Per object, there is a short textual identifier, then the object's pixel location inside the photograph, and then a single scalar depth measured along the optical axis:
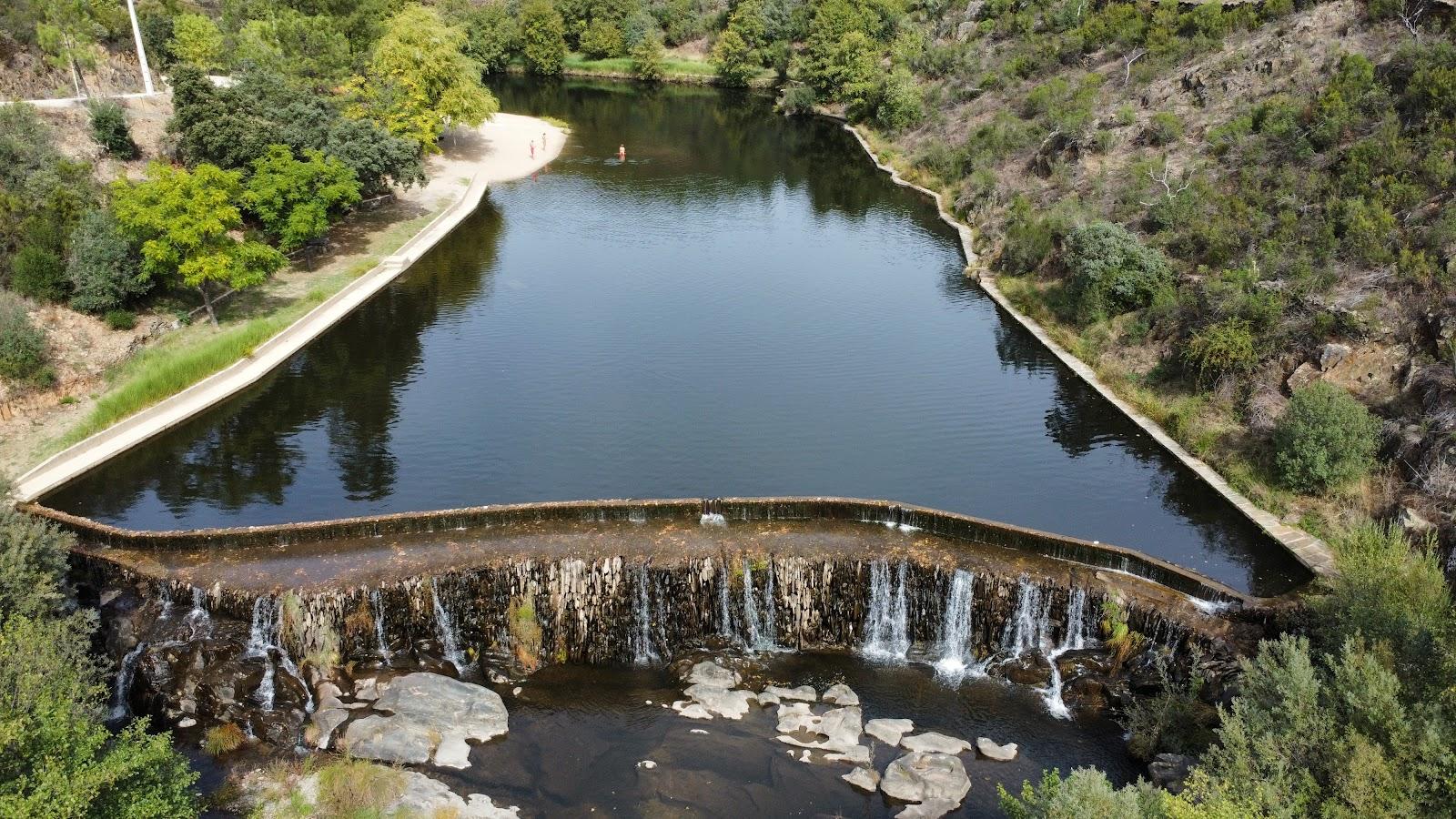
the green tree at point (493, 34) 114.62
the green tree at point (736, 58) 110.62
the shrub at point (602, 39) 120.25
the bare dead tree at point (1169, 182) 47.88
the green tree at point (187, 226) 40.44
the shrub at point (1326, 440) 31.23
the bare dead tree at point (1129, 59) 66.31
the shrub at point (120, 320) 41.28
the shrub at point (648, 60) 117.12
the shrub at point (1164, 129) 55.82
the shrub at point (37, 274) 40.50
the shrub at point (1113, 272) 43.47
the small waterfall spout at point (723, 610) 28.28
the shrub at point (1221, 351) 36.69
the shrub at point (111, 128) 51.62
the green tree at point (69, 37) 58.72
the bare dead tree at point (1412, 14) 51.62
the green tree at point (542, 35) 116.38
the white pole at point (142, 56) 58.28
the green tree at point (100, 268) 41.06
